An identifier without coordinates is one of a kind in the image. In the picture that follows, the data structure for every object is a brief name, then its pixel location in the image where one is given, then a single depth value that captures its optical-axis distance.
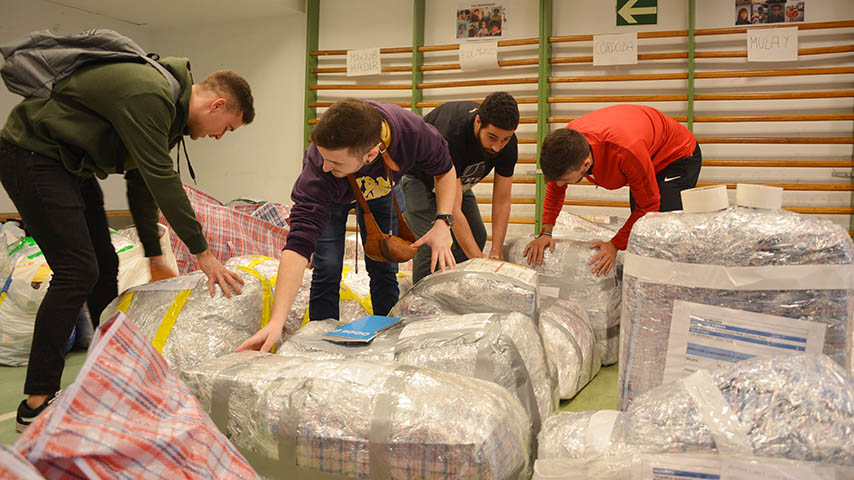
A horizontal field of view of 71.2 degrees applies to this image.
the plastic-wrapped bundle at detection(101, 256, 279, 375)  1.49
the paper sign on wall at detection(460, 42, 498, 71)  3.89
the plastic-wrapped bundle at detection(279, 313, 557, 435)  1.20
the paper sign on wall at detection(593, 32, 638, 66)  3.58
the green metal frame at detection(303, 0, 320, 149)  4.42
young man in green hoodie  1.42
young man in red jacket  2.07
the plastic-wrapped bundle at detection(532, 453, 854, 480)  0.81
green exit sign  3.63
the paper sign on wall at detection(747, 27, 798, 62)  3.33
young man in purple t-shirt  1.37
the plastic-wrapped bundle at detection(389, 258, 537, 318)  1.54
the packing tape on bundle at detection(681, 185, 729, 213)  1.15
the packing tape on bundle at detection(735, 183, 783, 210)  1.14
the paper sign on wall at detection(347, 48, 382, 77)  4.26
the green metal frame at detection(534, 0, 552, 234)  3.76
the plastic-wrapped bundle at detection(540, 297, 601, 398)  1.84
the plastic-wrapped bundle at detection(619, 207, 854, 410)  1.06
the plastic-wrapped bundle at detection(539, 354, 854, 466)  0.83
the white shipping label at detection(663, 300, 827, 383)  1.08
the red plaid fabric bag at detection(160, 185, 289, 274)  2.55
